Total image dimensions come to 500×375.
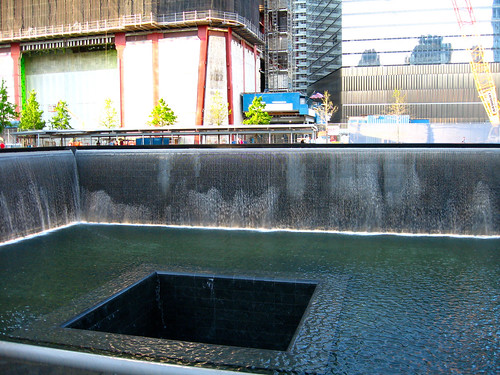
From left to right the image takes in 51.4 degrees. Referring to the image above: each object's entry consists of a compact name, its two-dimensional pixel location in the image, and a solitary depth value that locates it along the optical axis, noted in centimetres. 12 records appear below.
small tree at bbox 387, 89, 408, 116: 6831
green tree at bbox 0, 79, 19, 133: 4330
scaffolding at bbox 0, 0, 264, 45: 4753
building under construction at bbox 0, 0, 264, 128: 4809
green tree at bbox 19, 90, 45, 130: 5028
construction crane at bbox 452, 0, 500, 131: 6588
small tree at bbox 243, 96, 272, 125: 4856
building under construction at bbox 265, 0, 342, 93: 7156
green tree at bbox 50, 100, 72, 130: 5016
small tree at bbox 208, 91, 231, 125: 4747
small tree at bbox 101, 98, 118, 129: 4953
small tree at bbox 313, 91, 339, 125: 7164
